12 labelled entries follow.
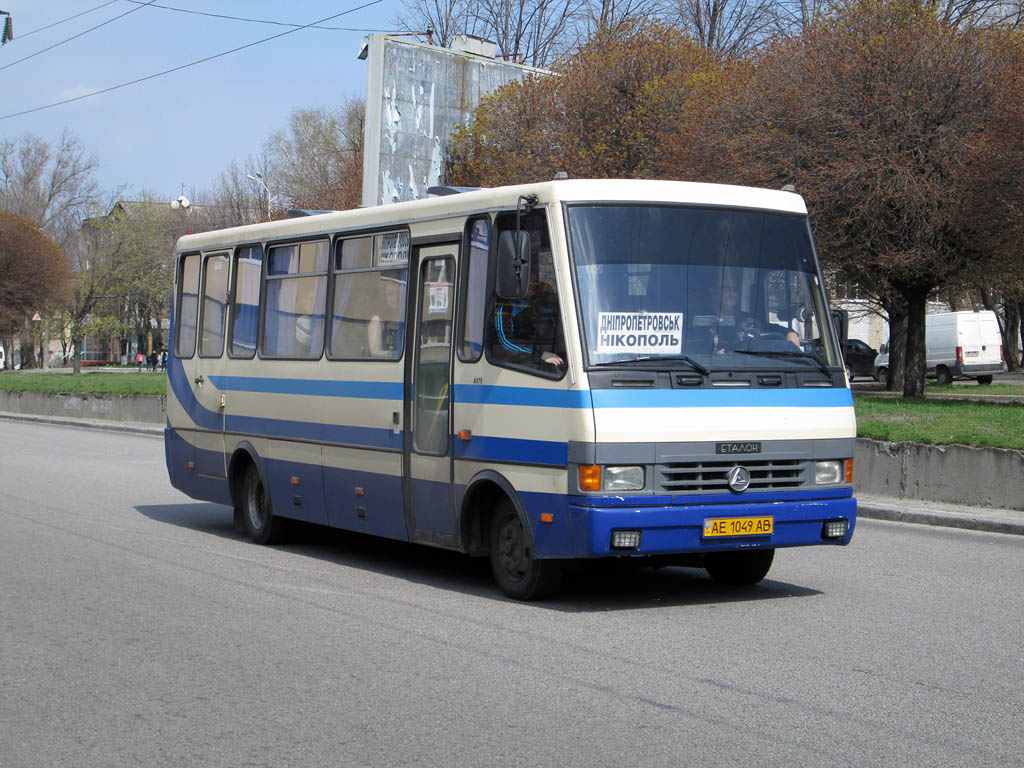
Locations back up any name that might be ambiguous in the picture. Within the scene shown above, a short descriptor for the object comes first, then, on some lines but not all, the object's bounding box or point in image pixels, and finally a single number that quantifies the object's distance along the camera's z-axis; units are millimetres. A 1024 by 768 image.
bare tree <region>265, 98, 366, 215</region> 60156
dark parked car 52812
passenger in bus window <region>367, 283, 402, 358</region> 10211
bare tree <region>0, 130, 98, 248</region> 85375
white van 47188
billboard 37906
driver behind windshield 8727
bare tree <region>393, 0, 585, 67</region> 56938
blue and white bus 8320
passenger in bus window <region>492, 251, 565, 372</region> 8531
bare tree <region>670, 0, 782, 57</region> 50469
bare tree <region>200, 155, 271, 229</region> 71188
